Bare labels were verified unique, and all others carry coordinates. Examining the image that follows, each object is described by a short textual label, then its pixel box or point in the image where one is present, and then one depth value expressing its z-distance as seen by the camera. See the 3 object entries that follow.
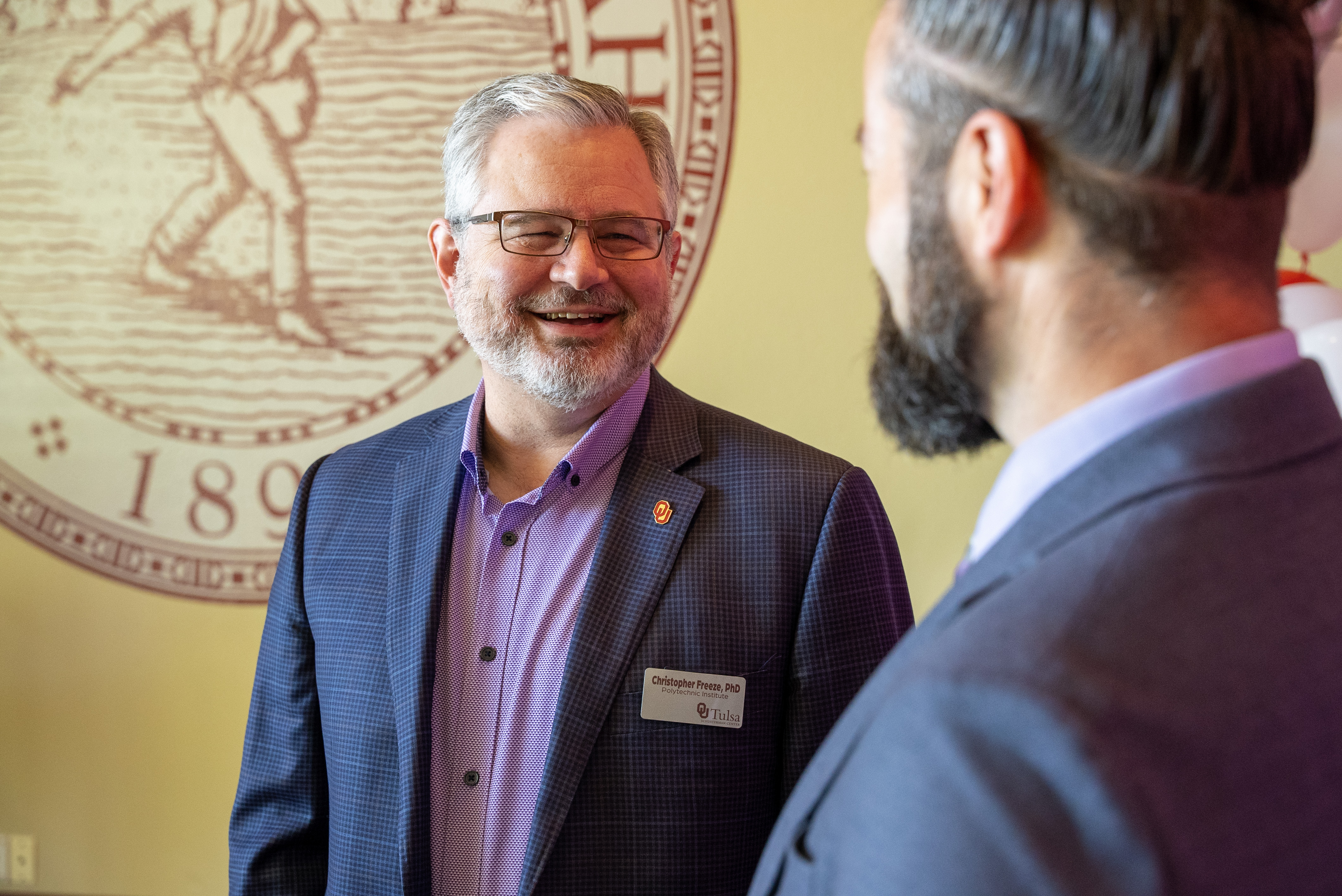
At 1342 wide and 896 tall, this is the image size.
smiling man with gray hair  1.36
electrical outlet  2.82
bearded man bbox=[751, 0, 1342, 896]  0.54
